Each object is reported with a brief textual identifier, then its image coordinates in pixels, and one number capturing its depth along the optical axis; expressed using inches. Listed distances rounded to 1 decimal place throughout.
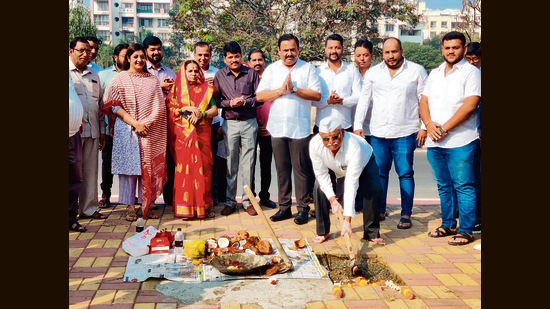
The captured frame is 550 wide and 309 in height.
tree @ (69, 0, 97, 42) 1279.5
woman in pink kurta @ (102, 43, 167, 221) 228.2
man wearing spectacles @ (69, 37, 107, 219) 222.8
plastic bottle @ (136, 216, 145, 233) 207.5
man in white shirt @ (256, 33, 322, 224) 230.5
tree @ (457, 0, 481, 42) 522.9
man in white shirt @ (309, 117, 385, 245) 184.9
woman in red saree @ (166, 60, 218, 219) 236.2
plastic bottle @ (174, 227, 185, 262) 190.5
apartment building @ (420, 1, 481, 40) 3937.0
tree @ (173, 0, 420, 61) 605.1
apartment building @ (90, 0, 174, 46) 2935.5
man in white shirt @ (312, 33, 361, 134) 239.3
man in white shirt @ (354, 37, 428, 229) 223.8
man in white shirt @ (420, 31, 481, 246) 201.8
